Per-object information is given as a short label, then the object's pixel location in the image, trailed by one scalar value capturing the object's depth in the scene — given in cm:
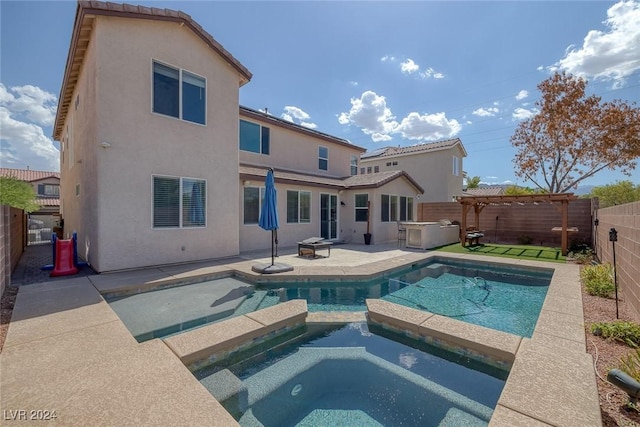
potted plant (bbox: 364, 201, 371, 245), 1579
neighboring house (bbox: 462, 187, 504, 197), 3729
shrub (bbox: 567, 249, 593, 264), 1099
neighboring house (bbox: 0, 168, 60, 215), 3164
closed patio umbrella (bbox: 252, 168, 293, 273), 913
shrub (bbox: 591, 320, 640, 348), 440
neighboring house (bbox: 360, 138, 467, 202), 2619
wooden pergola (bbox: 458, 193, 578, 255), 1301
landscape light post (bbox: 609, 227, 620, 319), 563
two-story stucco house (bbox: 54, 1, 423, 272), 856
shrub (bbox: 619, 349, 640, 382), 319
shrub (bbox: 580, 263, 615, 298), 686
